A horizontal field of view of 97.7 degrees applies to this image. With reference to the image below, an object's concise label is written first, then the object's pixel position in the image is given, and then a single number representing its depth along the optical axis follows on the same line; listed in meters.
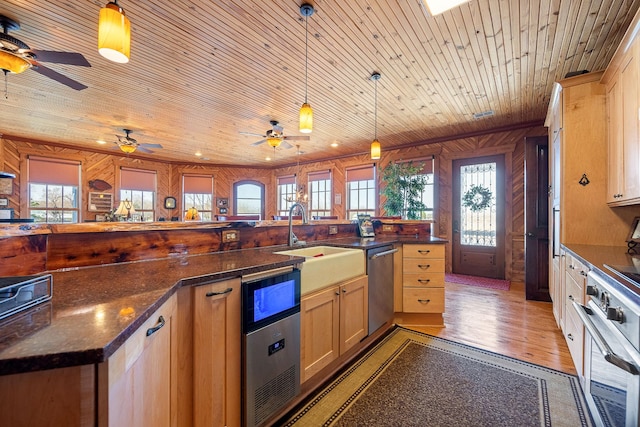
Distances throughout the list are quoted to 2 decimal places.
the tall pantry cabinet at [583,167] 2.33
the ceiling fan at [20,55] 2.21
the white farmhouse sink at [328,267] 1.80
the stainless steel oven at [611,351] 0.98
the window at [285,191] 8.70
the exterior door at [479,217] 5.10
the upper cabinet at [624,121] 1.76
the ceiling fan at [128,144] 4.75
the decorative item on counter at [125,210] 4.80
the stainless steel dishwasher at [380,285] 2.45
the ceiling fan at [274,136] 4.37
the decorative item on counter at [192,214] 5.64
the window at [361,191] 6.92
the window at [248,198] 8.90
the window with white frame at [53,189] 5.93
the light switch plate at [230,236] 2.02
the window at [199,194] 8.19
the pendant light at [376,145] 3.16
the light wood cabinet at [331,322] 1.79
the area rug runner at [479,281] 4.50
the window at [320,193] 7.81
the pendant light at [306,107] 2.14
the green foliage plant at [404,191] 5.54
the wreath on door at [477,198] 5.23
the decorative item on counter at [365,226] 3.29
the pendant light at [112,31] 1.44
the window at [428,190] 5.80
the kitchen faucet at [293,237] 2.41
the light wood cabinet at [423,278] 2.88
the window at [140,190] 7.19
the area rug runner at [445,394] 1.61
